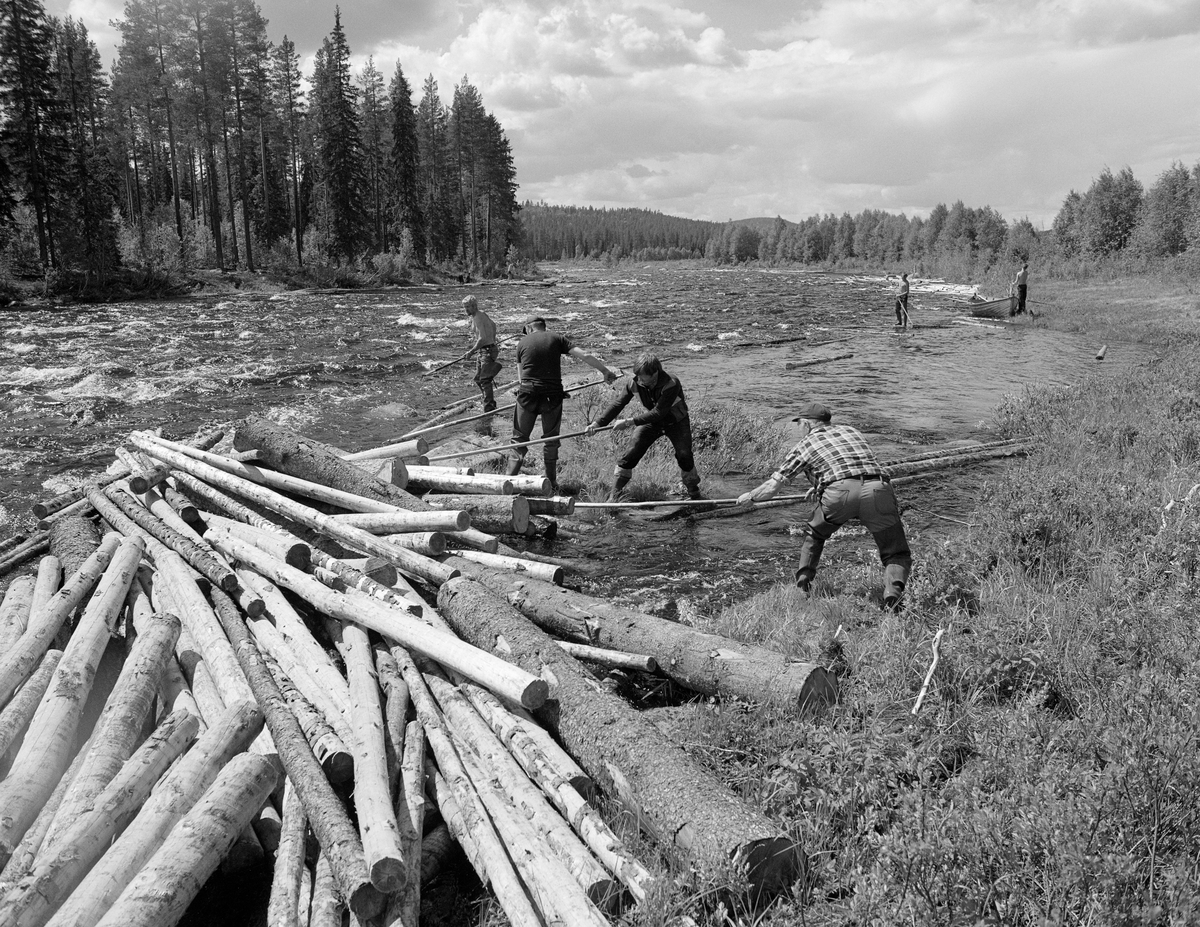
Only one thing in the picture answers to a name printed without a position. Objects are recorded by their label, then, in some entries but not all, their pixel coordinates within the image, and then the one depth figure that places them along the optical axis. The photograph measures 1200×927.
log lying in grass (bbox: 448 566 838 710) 4.50
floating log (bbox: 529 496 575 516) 8.26
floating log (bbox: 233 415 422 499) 7.64
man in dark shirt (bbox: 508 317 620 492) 9.83
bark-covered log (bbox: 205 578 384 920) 3.13
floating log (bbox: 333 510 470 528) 6.57
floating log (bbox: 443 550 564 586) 6.39
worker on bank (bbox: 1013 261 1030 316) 34.03
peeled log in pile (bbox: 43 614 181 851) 3.54
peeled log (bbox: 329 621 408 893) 3.14
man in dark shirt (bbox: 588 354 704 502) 9.16
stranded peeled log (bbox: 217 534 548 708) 4.21
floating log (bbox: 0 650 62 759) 4.05
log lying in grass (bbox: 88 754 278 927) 2.99
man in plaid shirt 6.32
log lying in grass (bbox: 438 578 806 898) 3.18
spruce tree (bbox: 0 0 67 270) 35.94
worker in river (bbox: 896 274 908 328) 31.55
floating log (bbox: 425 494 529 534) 7.93
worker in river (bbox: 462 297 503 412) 13.75
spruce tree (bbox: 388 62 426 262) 59.75
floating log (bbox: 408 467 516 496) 8.38
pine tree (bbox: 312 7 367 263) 50.16
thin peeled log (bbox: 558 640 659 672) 4.98
